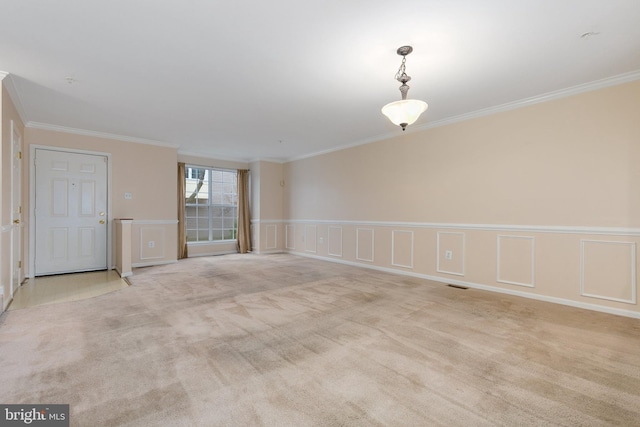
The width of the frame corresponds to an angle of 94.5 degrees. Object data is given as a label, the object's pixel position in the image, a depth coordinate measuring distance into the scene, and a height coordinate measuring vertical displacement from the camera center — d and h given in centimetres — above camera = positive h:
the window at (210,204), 714 +20
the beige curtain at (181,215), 669 -7
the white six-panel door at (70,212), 482 -1
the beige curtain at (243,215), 773 -8
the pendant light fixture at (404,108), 273 +98
